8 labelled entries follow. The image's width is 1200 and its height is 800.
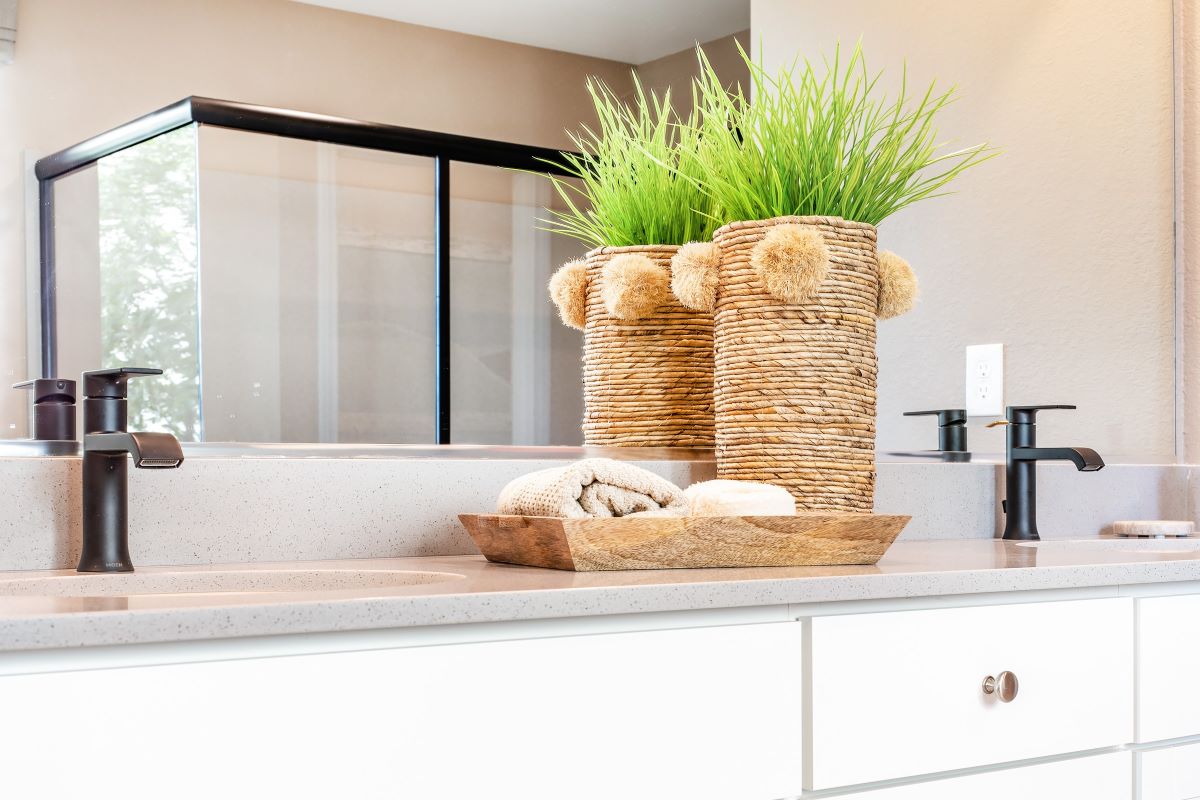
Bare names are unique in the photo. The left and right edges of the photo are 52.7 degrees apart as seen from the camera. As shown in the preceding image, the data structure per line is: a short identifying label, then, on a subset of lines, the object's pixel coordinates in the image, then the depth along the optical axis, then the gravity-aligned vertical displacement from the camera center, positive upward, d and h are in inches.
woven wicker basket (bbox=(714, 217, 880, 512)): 56.3 +0.3
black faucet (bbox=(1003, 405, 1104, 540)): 69.0 -5.3
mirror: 46.5 +5.4
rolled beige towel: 46.2 -4.2
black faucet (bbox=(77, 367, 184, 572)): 44.1 -3.3
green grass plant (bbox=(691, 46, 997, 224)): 58.5 +11.2
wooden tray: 43.5 -5.8
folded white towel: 49.5 -4.8
